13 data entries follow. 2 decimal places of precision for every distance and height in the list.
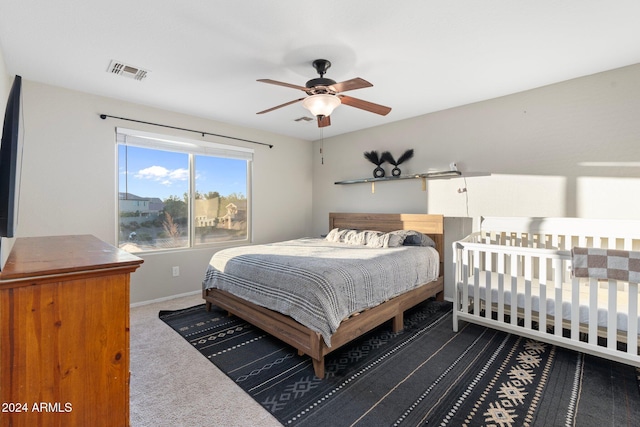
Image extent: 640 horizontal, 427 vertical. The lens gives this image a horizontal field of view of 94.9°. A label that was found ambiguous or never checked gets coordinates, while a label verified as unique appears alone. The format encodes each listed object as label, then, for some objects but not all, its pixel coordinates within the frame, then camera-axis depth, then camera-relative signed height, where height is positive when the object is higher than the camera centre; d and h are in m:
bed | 2.15 -0.64
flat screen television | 0.99 +0.14
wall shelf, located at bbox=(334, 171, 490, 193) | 3.57 +0.46
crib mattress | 2.05 -0.69
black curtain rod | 3.21 +1.06
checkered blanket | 1.90 -0.35
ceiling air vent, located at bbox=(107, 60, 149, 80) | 2.50 +1.25
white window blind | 3.38 +0.87
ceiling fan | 2.14 +0.90
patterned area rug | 1.69 -1.16
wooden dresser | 0.84 -0.40
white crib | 2.01 -0.66
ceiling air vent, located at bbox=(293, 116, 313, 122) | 3.94 +1.27
